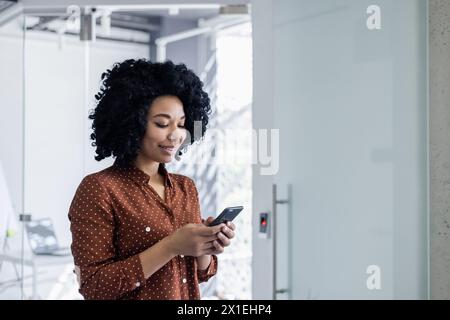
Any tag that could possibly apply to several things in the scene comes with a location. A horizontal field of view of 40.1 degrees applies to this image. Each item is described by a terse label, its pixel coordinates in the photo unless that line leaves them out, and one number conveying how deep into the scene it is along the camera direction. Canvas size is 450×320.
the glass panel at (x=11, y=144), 2.64
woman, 1.17
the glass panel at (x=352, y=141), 2.01
